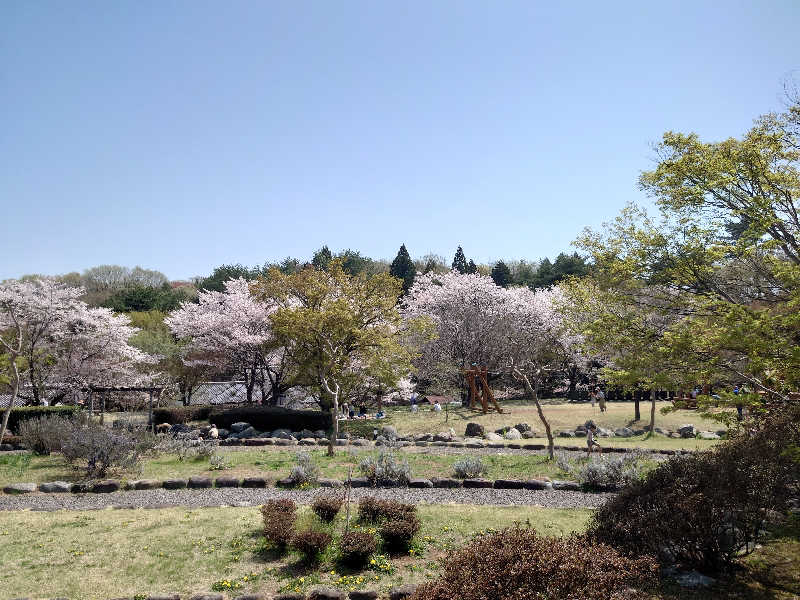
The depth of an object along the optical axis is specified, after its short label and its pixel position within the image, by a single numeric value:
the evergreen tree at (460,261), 71.94
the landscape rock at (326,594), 6.26
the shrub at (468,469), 12.59
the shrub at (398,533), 7.64
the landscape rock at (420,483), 12.05
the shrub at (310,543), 7.29
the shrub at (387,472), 12.16
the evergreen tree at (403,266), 66.56
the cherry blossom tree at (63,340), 26.11
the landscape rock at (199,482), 12.14
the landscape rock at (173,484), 12.11
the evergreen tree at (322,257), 76.86
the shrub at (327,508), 8.82
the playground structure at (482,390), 26.47
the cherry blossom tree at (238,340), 28.63
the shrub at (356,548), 7.10
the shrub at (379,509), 8.47
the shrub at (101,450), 12.91
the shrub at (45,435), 16.12
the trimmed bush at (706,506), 6.54
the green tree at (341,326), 22.44
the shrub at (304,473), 12.15
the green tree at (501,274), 67.88
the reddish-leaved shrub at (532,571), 4.62
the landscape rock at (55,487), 12.12
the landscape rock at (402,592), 6.27
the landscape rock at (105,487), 12.02
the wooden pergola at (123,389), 20.84
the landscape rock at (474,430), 20.83
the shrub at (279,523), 7.76
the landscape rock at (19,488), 12.06
